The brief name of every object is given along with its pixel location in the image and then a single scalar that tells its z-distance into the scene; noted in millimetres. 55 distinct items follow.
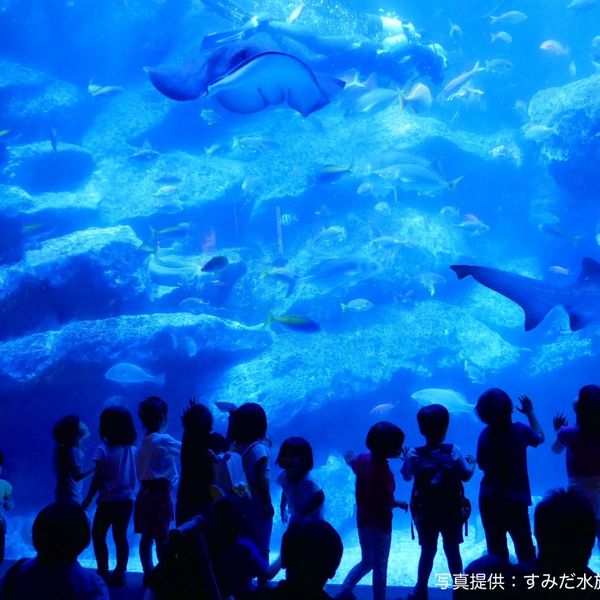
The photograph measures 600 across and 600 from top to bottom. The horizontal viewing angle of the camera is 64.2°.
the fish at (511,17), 15547
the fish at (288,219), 13648
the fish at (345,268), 10484
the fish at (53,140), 14323
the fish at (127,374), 8180
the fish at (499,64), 14484
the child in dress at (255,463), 2699
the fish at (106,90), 13000
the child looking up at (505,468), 2758
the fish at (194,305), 10789
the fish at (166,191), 13191
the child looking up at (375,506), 2697
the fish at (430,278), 11398
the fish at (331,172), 9961
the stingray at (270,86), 3775
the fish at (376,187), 12498
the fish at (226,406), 3467
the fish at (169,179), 13719
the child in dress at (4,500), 2970
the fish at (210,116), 13455
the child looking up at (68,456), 3053
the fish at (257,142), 11766
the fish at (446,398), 8523
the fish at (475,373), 11109
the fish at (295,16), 14961
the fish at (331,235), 11247
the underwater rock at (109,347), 8445
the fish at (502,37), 15781
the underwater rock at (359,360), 9867
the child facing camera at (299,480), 2636
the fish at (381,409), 9077
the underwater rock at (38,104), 17078
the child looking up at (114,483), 3047
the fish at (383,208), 13734
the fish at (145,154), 12588
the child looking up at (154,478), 3025
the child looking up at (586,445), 2721
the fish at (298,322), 7688
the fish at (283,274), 9695
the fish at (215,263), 8766
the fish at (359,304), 9875
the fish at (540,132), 13828
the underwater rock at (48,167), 15578
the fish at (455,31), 16141
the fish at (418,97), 12219
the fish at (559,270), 11281
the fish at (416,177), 10289
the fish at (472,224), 11929
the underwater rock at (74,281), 9727
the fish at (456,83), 12808
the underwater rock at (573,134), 13820
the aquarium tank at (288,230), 8727
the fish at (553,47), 15406
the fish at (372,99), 11492
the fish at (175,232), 10594
